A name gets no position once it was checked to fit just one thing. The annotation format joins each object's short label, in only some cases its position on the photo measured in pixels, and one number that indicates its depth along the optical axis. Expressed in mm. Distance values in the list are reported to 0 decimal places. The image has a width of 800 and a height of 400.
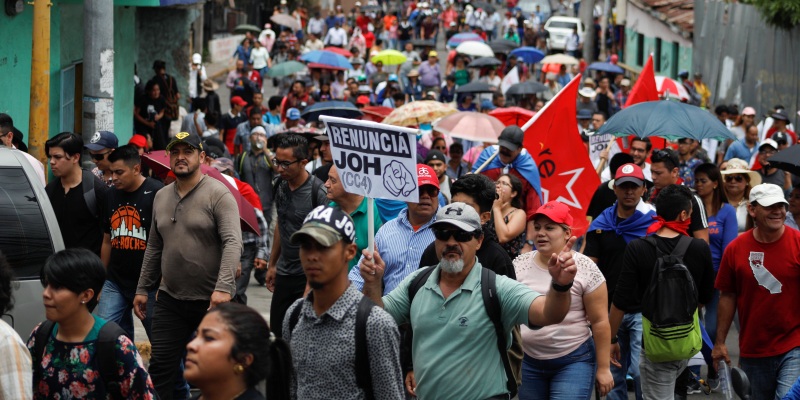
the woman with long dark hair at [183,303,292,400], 4184
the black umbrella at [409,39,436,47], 45150
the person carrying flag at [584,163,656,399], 8828
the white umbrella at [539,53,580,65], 33906
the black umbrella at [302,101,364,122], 18397
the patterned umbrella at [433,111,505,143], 14758
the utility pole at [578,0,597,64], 41531
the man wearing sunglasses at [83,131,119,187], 9469
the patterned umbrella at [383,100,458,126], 16125
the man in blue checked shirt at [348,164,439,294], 7402
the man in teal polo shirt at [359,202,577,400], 5770
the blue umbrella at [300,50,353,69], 27141
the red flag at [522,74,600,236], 11547
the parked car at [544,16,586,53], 48031
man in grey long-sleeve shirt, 7723
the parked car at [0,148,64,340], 6840
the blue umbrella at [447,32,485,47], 40469
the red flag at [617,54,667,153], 14785
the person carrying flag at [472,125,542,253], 10039
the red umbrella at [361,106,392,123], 19064
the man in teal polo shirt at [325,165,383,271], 8133
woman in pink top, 6887
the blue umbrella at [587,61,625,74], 30672
